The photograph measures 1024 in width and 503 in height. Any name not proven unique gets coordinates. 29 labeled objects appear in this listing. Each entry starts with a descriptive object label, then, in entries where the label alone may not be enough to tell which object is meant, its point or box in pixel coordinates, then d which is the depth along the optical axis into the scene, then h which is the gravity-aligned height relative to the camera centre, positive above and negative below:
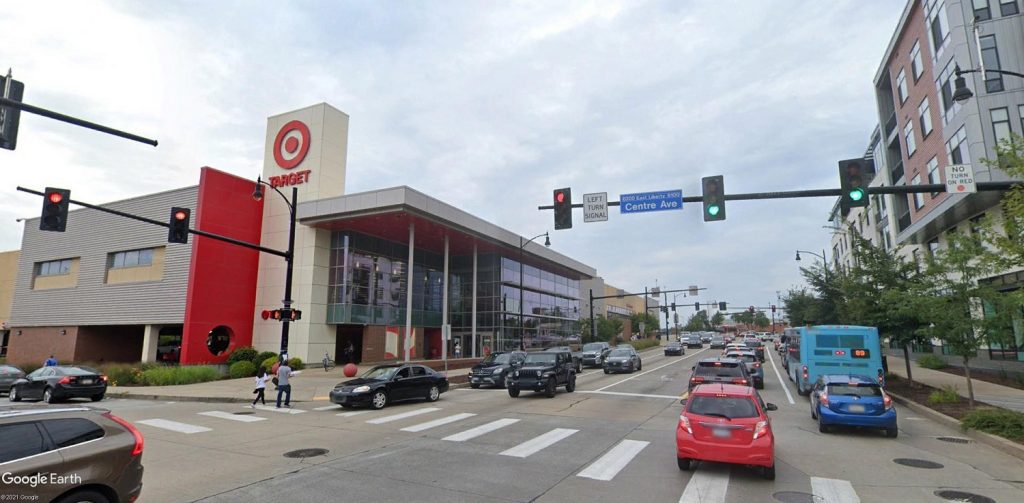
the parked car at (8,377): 23.94 -1.99
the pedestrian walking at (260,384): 18.19 -1.77
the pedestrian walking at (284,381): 17.81 -1.63
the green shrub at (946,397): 16.95 -2.10
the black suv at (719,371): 16.55 -1.25
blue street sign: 15.04 +3.73
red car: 8.34 -1.60
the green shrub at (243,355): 31.36 -1.36
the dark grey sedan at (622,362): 31.66 -1.79
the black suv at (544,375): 20.06 -1.67
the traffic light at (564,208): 15.01 +3.50
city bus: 18.16 -0.71
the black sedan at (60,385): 20.03 -2.00
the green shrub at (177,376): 25.88 -2.16
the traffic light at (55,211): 13.31 +3.07
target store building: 33.44 +4.38
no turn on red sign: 12.12 +3.51
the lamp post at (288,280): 19.72 +2.02
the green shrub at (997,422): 11.55 -2.10
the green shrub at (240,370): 29.75 -2.10
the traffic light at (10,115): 9.24 +3.77
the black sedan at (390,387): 16.86 -1.83
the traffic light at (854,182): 12.41 +3.52
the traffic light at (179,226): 16.42 +3.27
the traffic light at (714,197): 13.67 +3.46
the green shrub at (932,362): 30.39 -1.80
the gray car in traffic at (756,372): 23.48 -1.79
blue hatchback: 12.12 -1.71
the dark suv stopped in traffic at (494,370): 24.28 -1.77
